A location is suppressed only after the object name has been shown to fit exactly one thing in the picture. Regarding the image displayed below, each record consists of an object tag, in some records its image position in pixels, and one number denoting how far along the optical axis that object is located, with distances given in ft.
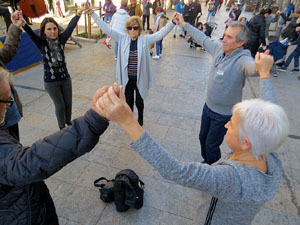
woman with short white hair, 3.42
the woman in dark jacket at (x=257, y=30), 24.08
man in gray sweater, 7.98
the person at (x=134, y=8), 35.42
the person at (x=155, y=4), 42.91
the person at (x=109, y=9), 35.86
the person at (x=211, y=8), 51.68
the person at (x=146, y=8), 40.28
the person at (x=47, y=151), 3.51
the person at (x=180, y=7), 37.70
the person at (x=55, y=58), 10.57
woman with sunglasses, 11.85
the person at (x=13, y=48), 8.16
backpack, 8.44
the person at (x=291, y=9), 47.03
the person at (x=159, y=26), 27.22
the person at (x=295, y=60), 24.48
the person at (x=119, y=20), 21.67
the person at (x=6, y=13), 16.87
